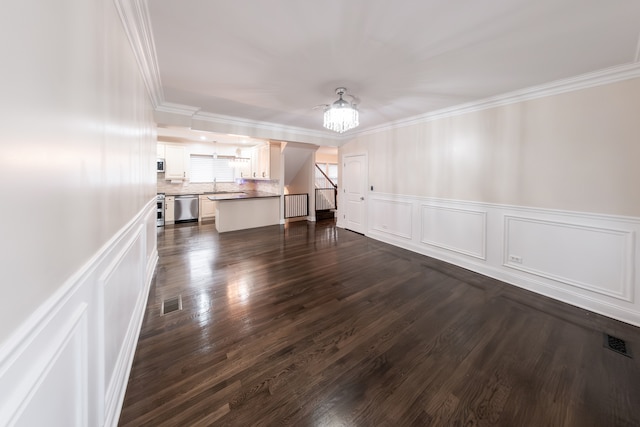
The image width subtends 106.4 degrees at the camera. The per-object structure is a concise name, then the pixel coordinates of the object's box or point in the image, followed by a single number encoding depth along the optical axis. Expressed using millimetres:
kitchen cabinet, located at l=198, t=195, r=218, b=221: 7410
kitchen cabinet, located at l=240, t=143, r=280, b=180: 6871
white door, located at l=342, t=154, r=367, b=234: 5789
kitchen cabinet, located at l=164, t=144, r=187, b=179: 6859
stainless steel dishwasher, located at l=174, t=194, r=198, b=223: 6934
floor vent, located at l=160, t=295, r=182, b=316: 2492
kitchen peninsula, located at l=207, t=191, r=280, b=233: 5949
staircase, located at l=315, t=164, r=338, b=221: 7973
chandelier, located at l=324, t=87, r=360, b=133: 3150
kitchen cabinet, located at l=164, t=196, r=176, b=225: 6785
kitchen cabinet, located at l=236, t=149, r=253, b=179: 8008
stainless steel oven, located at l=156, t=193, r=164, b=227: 6477
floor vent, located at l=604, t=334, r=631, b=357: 2023
